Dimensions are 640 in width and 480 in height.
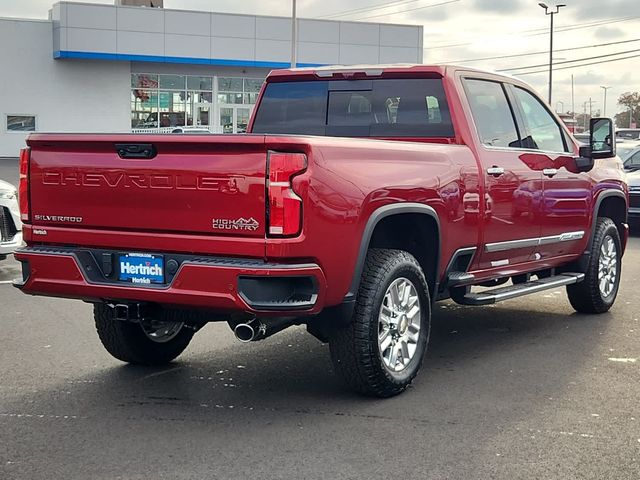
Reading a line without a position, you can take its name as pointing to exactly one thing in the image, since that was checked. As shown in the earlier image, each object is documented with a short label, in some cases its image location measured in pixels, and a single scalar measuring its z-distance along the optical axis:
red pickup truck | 4.70
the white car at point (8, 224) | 9.96
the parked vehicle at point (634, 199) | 15.69
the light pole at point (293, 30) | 37.00
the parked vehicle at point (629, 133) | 31.92
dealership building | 40.19
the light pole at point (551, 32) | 59.44
